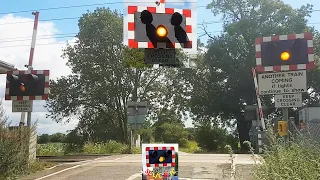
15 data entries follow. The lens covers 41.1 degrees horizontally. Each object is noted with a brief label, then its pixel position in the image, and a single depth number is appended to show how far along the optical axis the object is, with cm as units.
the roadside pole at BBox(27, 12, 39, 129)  1351
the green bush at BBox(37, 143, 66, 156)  3112
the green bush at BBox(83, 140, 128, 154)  2900
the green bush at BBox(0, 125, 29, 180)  909
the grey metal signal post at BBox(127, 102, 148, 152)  2295
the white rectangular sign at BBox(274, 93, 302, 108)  819
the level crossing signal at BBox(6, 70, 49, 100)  1205
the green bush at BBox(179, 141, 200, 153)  3511
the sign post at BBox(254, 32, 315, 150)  780
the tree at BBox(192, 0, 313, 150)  3253
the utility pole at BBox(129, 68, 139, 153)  3838
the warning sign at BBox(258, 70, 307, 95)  810
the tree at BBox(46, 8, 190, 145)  3725
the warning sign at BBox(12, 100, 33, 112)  1217
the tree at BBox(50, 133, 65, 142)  4251
